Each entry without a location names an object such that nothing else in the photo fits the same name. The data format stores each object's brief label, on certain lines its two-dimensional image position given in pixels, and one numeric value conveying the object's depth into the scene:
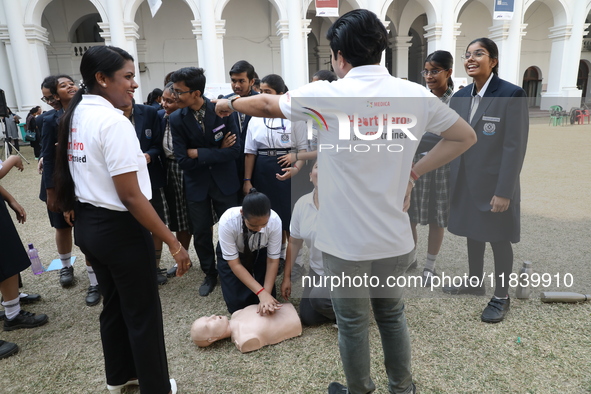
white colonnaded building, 14.06
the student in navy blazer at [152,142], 3.00
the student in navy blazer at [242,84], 3.24
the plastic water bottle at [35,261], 3.47
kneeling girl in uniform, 2.37
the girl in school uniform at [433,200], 2.93
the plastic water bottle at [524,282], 2.74
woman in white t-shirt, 1.49
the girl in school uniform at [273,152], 3.15
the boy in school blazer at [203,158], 2.81
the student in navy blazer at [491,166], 2.35
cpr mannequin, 2.30
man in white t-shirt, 1.36
